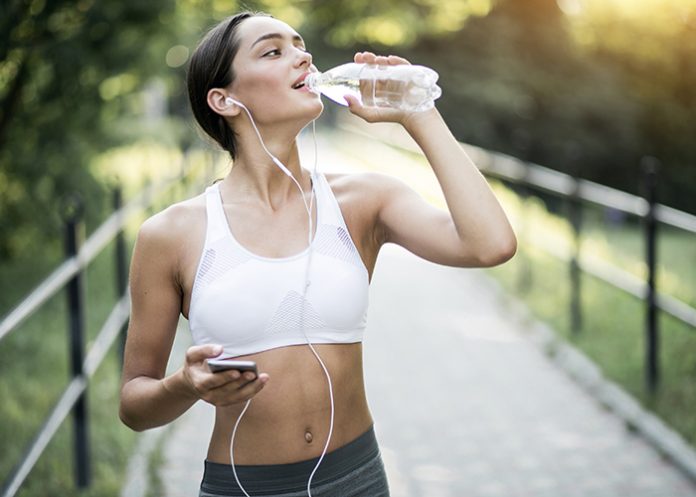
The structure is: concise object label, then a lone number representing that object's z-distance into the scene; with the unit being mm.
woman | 2387
